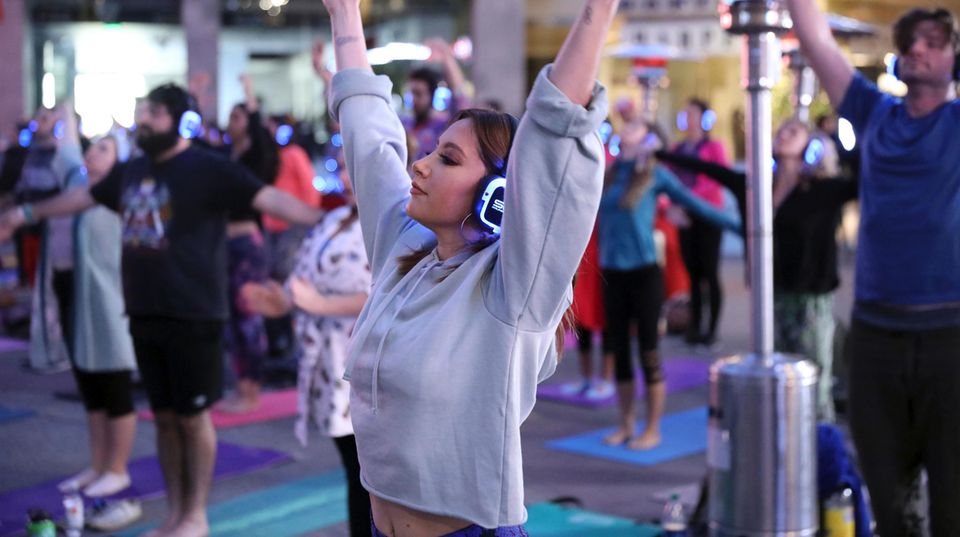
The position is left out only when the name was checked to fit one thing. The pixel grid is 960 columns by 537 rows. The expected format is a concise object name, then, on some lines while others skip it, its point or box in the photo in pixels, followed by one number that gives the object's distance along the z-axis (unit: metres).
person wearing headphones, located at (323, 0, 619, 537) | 2.21
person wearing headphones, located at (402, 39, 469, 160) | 7.73
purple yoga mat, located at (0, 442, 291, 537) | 6.32
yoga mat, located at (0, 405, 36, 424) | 8.62
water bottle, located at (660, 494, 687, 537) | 5.31
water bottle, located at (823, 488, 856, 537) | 4.73
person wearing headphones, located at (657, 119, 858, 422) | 6.80
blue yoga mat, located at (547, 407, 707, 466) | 7.67
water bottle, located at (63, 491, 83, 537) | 5.70
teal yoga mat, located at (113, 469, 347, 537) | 6.10
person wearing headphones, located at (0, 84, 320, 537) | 5.50
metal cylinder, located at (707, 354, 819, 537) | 4.40
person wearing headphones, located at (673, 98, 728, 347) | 11.76
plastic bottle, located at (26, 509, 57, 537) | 5.40
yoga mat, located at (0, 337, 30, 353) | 11.90
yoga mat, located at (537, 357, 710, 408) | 9.36
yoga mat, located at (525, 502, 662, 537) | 5.79
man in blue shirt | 4.00
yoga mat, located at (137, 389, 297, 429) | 8.58
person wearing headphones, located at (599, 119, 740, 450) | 7.84
